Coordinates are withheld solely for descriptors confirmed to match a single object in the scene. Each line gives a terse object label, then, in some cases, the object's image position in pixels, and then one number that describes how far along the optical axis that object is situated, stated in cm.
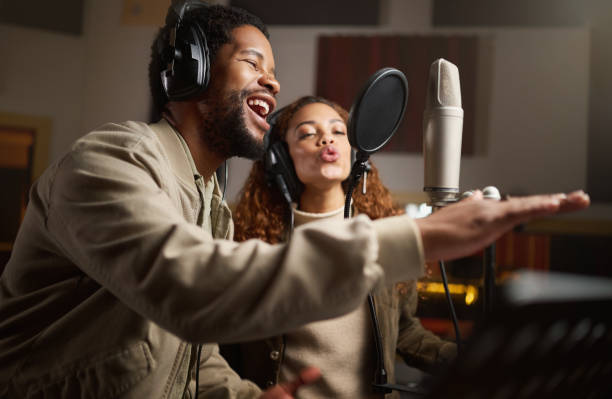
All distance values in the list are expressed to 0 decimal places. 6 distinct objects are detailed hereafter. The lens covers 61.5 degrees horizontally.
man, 60
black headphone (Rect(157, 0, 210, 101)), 113
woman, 157
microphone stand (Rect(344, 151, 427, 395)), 98
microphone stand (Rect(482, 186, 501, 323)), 91
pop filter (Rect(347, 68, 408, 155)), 98
